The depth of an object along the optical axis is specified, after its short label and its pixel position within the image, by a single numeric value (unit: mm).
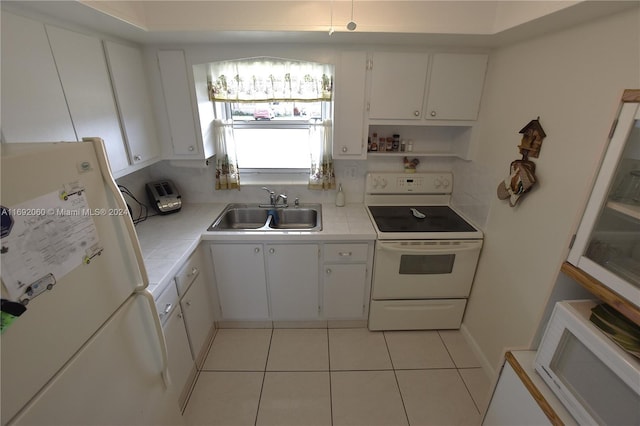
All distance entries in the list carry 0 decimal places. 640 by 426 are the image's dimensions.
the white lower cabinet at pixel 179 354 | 1610
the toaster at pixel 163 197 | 2289
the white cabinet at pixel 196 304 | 1788
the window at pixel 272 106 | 2195
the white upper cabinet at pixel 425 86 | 1978
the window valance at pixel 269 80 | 2178
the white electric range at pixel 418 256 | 2066
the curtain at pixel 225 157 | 2367
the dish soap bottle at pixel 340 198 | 2512
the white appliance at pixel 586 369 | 846
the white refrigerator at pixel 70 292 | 676
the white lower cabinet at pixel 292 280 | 2104
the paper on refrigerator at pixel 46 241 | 659
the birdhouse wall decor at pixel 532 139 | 1535
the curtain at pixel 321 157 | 2391
